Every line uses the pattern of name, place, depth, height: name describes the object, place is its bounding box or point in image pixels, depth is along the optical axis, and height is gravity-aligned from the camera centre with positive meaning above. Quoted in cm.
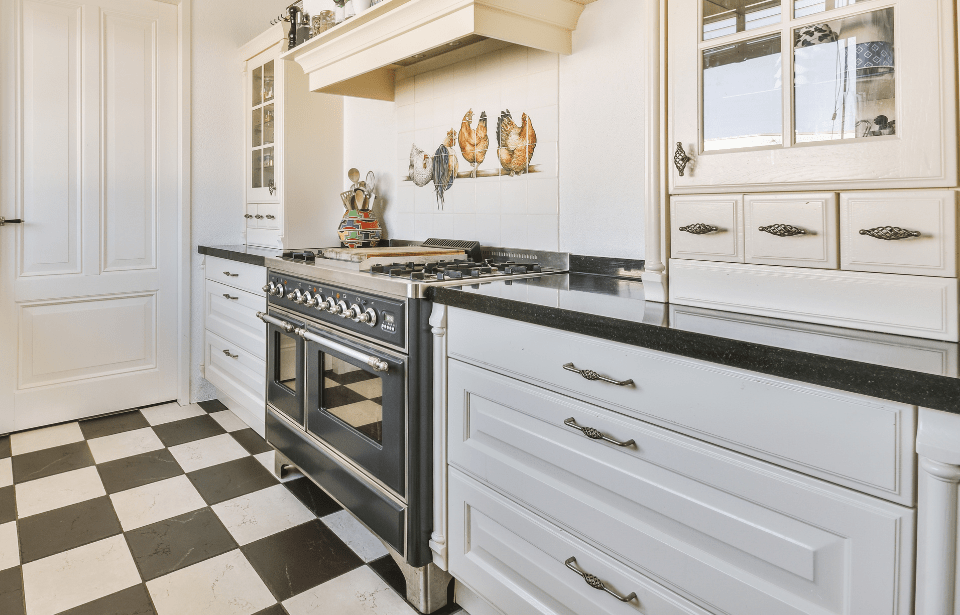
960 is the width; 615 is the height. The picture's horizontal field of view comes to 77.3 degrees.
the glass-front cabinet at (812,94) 93 +34
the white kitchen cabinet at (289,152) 298 +70
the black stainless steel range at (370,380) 157 -28
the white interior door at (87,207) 281 +40
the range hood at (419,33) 171 +83
